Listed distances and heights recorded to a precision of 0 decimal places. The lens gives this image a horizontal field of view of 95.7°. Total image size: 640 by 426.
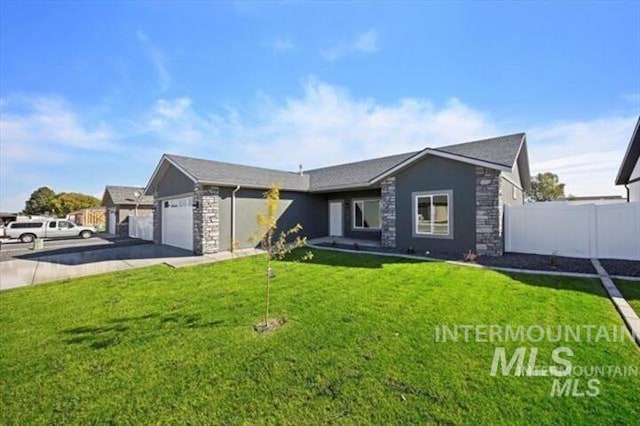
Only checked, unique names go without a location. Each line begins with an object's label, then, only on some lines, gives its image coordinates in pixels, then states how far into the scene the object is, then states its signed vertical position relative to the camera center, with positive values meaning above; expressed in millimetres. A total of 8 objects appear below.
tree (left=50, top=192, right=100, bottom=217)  49562 +1926
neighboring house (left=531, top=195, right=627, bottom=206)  25769 +1753
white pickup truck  20750 -1178
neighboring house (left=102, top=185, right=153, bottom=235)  25516 +737
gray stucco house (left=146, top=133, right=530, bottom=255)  11062 +758
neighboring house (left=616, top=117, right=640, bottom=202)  12424 +2203
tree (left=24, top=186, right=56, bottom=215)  52875 +2427
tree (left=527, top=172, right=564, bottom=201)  37281 +3533
